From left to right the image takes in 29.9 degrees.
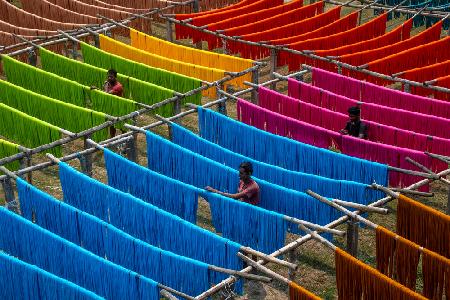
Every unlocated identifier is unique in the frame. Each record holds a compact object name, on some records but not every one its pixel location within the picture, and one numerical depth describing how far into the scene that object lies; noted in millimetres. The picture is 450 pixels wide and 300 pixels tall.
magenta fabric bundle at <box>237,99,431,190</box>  14766
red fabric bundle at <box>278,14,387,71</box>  20141
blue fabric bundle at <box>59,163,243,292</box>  12000
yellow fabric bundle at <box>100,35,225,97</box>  18656
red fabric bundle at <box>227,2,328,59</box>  20762
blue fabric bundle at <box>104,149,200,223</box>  13727
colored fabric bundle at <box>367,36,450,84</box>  18984
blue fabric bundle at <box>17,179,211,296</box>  11562
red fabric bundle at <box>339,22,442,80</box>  19109
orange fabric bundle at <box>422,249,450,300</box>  11445
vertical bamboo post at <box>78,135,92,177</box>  15310
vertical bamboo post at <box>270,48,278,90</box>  20172
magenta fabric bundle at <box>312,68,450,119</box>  16891
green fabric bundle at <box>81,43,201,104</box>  18203
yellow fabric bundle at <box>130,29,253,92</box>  18984
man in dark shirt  15656
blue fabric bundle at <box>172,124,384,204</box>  13617
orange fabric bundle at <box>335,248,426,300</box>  10797
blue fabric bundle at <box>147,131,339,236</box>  13258
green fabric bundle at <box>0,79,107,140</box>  16578
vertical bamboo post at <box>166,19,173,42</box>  22212
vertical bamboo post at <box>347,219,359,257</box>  12828
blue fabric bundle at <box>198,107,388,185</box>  14391
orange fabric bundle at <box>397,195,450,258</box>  12320
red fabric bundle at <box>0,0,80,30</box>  22000
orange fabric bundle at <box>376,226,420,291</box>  11797
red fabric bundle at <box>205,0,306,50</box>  21438
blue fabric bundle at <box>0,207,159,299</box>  11289
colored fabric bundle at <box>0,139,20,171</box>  14836
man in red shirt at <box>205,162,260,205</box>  13466
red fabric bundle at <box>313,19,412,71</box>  19375
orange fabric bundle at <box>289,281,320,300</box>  10531
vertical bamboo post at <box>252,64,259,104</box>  18323
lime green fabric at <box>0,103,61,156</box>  15977
